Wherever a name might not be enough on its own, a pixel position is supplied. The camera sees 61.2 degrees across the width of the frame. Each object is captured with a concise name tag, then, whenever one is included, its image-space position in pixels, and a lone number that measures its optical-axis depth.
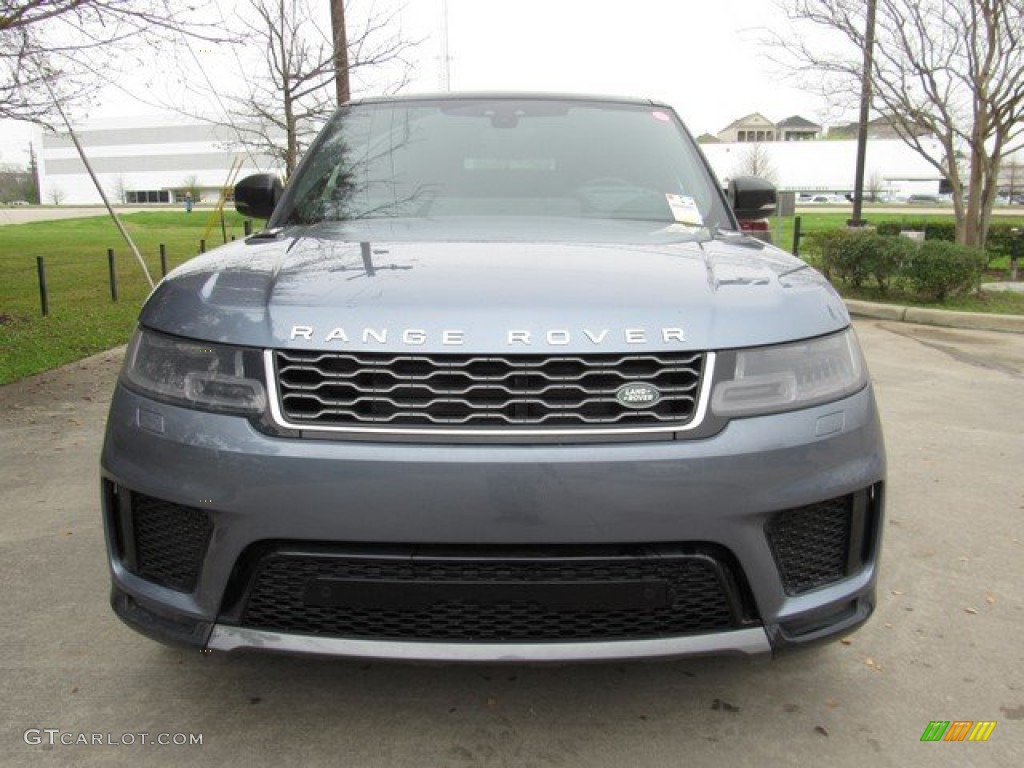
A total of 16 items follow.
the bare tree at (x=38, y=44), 7.35
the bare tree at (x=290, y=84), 12.22
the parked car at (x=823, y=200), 87.94
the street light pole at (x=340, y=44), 12.39
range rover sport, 1.95
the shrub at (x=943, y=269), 10.65
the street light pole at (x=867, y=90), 11.80
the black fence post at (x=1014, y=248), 14.75
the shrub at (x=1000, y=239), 15.66
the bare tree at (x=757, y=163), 76.88
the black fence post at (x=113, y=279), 12.00
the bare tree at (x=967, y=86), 11.45
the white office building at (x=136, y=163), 96.38
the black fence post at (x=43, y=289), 10.45
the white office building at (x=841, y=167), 94.88
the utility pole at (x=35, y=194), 89.43
